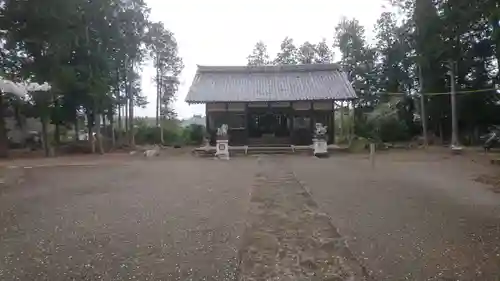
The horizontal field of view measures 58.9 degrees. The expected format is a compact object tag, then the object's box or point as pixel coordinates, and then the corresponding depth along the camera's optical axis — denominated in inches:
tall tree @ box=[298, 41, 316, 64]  1227.2
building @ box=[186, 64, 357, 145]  844.0
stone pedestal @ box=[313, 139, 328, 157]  729.1
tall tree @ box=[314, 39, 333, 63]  1227.2
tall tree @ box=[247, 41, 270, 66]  1248.8
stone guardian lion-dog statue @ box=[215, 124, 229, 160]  728.3
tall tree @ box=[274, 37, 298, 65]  1224.8
